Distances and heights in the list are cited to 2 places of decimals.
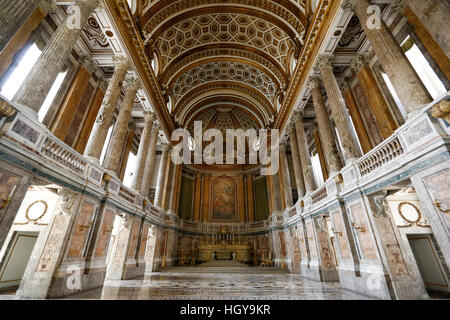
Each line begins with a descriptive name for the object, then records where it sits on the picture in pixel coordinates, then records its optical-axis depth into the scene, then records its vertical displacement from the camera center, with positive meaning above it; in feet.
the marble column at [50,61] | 15.72 +15.45
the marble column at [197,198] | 67.05 +17.86
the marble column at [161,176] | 47.32 +18.03
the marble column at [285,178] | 47.21 +17.28
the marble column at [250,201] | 67.31 +16.93
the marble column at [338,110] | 24.09 +17.29
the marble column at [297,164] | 40.73 +17.61
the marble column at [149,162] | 39.24 +17.70
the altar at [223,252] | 56.83 +0.84
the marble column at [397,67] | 16.14 +15.28
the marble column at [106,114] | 24.11 +16.36
